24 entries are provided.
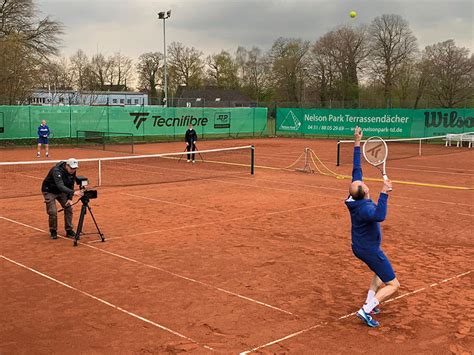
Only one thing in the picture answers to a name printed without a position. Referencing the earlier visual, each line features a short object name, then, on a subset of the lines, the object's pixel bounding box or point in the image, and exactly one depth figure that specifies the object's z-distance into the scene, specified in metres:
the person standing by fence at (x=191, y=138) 23.97
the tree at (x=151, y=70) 88.62
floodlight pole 47.39
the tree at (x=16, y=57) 35.09
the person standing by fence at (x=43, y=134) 25.31
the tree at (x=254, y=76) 83.31
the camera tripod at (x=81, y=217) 9.46
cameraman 9.63
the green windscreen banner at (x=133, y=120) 32.41
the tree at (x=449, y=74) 46.97
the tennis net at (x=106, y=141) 32.69
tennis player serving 5.77
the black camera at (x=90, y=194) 9.59
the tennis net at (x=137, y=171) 17.45
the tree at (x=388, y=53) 60.47
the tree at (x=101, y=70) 79.56
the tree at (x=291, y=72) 70.81
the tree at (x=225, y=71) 90.38
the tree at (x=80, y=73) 69.31
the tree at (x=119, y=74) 84.31
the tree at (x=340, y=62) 64.44
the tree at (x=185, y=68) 87.75
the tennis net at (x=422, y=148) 29.06
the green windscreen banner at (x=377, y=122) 36.53
